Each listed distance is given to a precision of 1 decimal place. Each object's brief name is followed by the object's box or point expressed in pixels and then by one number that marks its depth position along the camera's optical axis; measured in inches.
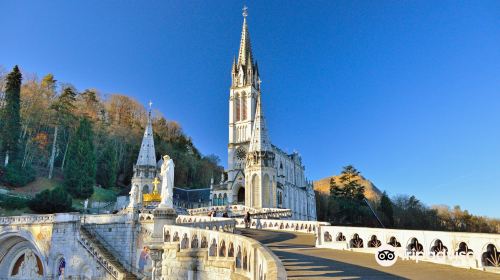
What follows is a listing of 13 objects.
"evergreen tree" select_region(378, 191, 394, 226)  2952.8
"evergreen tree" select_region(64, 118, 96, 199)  1974.7
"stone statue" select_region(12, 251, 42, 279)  1275.8
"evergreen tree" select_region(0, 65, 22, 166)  1942.7
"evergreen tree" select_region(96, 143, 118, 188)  2393.0
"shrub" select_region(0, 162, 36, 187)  1902.6
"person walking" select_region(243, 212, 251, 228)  1031.6
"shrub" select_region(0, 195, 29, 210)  1615.4
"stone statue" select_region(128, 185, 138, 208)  1252.6
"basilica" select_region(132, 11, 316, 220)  1916.8
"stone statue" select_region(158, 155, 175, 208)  661.9
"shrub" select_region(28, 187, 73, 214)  1637.6
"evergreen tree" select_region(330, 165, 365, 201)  2773.1
